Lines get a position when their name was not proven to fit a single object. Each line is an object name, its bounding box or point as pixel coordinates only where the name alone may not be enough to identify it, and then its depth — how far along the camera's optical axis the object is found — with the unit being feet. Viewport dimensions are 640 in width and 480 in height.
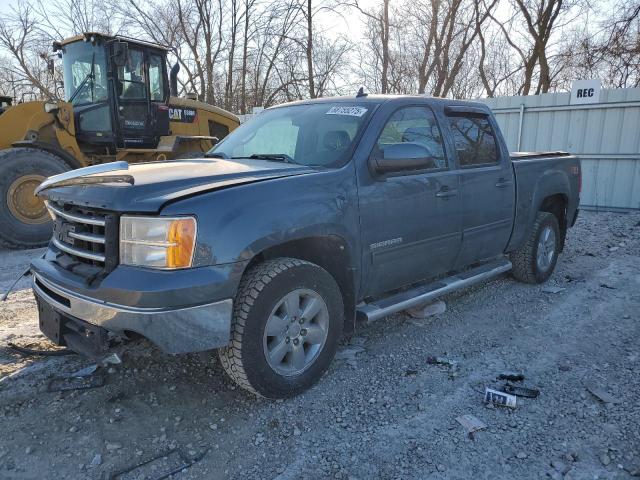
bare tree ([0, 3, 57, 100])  86.53
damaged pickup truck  8.57
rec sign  34.35
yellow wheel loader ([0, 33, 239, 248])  24.43
